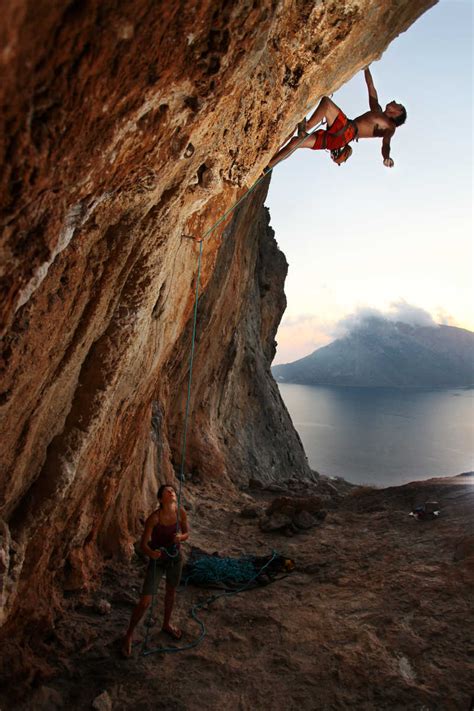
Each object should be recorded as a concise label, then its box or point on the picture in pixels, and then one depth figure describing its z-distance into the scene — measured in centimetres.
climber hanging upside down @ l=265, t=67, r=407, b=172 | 589
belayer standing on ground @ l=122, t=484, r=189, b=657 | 416
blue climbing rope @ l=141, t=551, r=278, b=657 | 414
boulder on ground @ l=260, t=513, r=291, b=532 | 767
